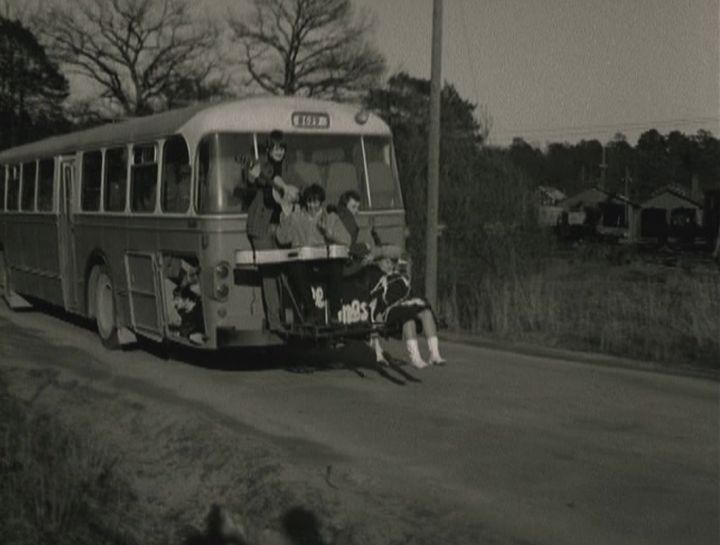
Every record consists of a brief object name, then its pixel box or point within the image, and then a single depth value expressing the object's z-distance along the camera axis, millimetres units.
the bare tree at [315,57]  67938
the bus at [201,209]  10453
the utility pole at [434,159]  15680
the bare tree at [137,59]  67062
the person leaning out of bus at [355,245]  10281
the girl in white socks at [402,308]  10133
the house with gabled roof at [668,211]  77788
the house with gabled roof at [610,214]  80250
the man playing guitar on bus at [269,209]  10352
